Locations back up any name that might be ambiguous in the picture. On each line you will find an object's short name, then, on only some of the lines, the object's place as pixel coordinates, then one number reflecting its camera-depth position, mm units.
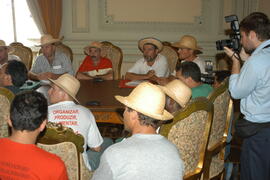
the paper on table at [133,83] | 4232
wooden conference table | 3488
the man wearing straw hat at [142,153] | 1733
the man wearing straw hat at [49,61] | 4875
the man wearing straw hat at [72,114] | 2580
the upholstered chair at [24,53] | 5367
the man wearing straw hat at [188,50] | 4648
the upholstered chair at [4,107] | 2584
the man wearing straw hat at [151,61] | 4812
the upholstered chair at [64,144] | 1946
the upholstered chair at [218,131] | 2717
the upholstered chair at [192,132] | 2219
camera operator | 2527
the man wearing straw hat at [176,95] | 2576
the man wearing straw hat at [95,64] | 4887
